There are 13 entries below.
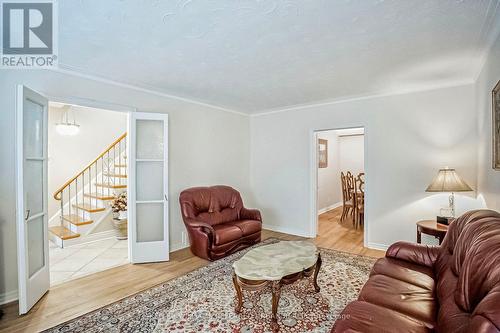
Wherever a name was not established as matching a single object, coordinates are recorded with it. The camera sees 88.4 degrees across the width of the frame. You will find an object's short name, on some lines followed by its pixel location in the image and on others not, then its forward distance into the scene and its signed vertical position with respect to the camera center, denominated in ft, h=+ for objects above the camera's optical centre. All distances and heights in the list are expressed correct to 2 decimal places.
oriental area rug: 6.93 -4.34
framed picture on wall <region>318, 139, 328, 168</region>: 22.45 +1.01
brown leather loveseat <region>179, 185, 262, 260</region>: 11.59 -2.91
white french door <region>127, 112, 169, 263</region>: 11.72 -1.07
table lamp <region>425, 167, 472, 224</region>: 9.97 -0.75
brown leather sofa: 3.98 -2.63
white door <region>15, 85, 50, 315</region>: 7.51 -1.63
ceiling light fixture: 15.78 +2.35
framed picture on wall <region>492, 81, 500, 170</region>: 6.84 +1.09
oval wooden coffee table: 7.00 -3.03
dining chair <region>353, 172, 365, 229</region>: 18.09 -2.95
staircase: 14.96 -1.87
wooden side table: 9.68 -2.48
